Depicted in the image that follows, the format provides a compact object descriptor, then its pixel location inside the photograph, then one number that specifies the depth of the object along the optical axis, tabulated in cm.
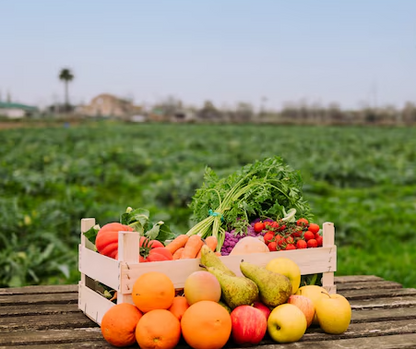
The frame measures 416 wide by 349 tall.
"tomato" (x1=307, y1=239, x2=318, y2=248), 349
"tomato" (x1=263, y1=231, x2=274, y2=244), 348
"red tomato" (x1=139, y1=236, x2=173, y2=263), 304
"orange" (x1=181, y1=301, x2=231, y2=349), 262
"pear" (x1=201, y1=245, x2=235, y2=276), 301
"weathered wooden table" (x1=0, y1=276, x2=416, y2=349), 281
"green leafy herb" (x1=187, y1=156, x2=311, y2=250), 371
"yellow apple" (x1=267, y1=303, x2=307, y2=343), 279
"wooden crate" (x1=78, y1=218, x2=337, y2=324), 285
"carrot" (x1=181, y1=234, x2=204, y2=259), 322
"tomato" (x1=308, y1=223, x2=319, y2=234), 354
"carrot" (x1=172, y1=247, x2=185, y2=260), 328
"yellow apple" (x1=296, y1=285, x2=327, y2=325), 313
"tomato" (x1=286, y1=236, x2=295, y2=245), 345
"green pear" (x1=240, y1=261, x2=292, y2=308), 295
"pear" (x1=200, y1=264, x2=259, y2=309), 283
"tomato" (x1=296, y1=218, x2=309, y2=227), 359
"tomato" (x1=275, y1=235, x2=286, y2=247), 345
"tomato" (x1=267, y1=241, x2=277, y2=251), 343
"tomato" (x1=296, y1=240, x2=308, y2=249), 346
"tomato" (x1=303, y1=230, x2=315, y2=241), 351
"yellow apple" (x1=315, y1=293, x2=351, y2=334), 294
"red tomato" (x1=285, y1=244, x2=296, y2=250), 343
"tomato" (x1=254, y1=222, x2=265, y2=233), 365
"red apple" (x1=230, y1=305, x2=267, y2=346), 273
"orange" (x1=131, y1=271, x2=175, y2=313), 273
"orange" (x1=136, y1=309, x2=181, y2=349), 263
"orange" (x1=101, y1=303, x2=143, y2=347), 271
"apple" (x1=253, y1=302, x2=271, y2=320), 296
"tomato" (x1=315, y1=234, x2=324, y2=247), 353
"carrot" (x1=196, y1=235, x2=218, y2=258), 334
